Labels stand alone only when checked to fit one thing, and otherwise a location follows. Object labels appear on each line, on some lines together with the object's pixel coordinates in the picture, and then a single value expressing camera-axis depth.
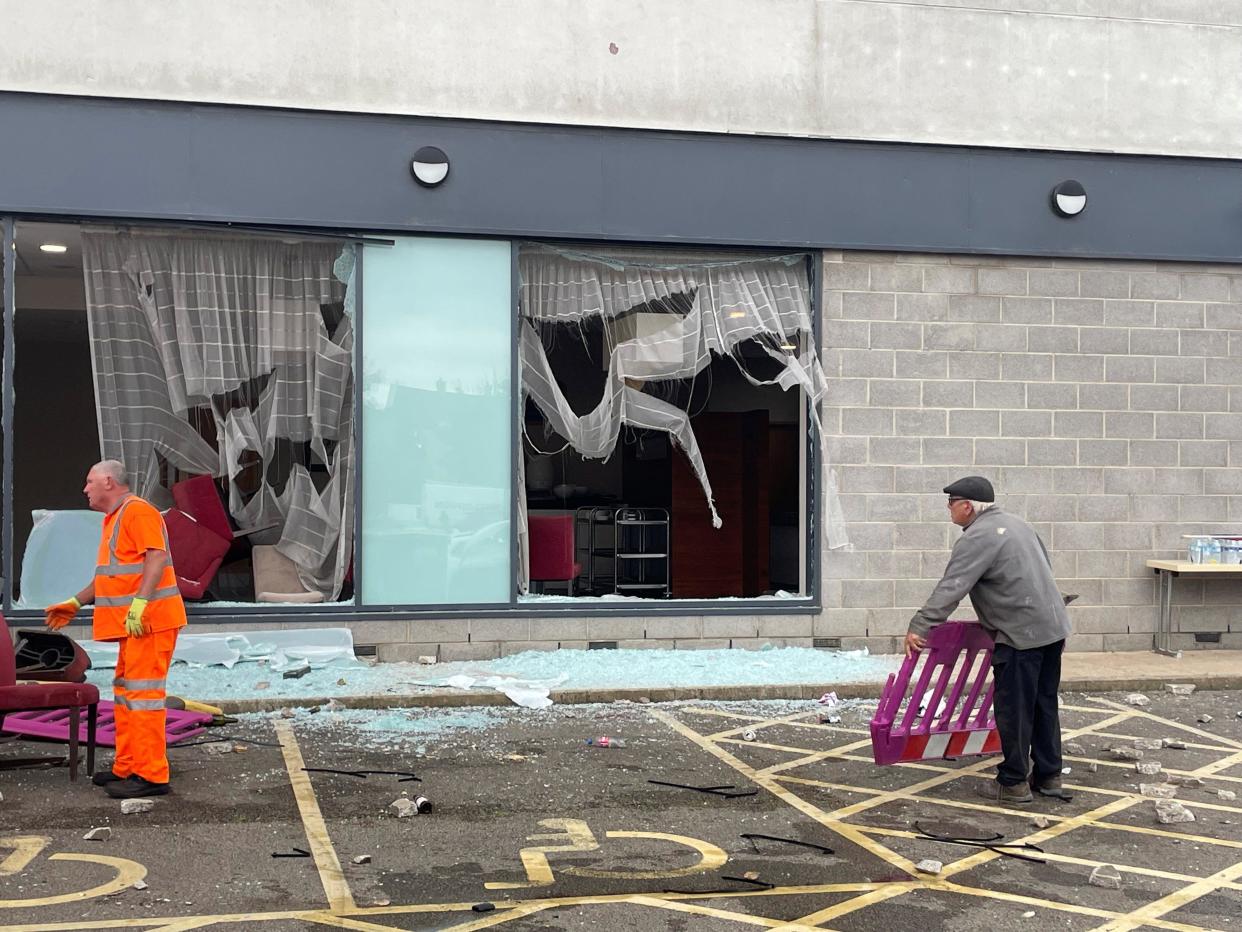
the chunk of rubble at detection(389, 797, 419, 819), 6.70
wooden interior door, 15.27
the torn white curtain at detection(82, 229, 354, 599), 10.94
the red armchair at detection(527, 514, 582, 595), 11.81
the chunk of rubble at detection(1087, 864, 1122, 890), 5.71
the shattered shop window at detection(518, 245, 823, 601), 11.59
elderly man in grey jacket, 7.15
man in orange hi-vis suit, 7.11
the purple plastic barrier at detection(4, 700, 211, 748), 8.00
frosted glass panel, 11.11
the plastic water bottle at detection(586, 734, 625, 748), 8.44
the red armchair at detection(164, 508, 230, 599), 11.02
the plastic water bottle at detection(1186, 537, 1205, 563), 12.01
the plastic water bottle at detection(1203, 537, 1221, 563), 12.02
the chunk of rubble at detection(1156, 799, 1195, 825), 6.78
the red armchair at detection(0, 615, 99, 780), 7.26
